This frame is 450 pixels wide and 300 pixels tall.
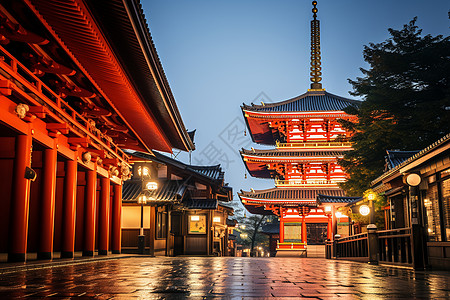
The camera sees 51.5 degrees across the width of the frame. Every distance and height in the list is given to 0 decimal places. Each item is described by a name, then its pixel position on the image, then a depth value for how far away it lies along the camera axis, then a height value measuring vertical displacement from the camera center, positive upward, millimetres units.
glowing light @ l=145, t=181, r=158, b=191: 27938 +2396
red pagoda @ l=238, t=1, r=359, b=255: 34594 +4534
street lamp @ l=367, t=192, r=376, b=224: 15625 +604
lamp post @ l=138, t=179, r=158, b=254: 26078 -552
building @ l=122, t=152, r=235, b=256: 28922 +1179
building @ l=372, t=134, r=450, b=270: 11484 +734
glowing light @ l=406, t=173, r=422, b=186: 11609 +1102
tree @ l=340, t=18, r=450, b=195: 18609 +5253
